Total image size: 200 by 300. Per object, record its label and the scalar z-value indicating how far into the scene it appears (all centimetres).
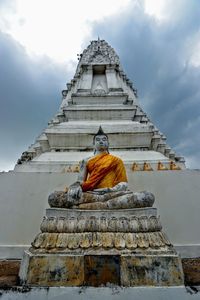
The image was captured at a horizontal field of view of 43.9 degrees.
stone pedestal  253
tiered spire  673
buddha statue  346
